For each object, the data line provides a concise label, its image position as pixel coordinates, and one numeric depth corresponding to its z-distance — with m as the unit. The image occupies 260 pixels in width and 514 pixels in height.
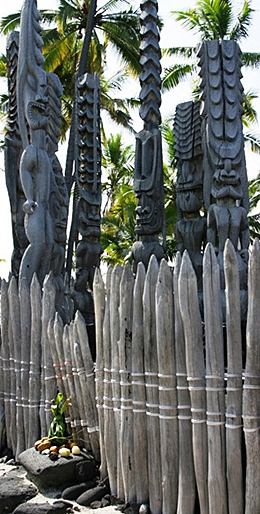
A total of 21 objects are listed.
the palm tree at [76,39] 21.83
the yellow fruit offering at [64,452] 5.28
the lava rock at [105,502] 4.80
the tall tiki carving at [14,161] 9.88
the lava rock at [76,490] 4.97
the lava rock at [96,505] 4.78
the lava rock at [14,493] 5.03
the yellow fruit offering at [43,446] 5.46
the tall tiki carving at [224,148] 7.69
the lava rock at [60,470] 5.12
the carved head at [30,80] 8.36
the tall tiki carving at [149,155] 9.48
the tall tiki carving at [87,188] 10.74
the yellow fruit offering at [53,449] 5.36
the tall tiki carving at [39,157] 7.98
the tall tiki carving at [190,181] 9.14
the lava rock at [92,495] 4.85
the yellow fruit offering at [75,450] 5.34
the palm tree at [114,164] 28.19
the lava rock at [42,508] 4.49
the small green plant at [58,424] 5.57
